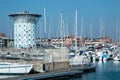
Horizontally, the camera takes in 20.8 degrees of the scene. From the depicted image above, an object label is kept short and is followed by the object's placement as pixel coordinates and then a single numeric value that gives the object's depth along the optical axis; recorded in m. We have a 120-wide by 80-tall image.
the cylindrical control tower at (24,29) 91.18
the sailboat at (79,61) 60.38
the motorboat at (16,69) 46.19
